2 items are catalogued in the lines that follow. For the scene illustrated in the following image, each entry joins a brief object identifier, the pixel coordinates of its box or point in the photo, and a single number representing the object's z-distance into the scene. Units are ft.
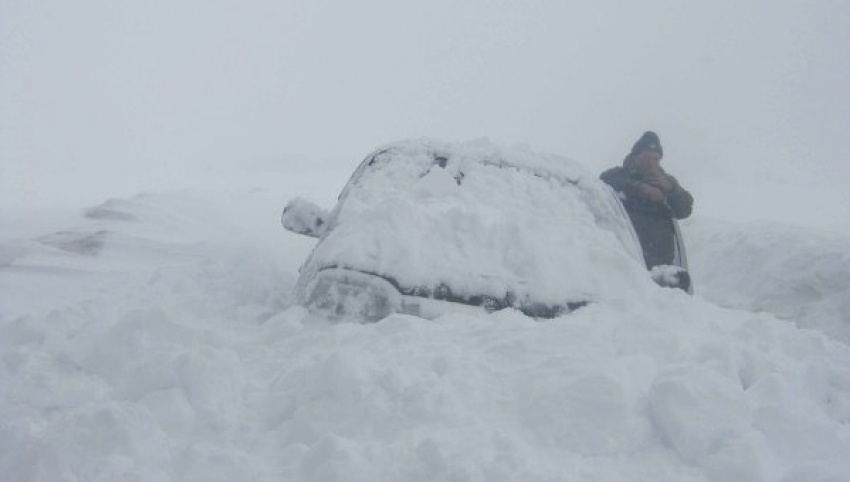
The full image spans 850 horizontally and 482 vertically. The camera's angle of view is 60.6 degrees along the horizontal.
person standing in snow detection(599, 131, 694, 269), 20.49
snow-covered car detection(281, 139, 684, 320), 11.68
